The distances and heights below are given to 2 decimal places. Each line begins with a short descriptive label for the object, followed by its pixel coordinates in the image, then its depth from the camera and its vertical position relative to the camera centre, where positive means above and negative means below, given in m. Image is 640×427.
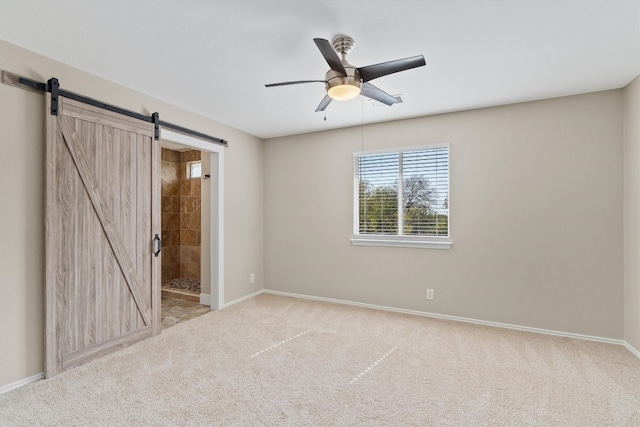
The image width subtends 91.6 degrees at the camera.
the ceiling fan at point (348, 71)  2.06 +1.01
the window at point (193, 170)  6.06 +0.88
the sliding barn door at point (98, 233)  2.51 -0.17
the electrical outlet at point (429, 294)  3.94 -1.02
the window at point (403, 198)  3.96 +0.21
